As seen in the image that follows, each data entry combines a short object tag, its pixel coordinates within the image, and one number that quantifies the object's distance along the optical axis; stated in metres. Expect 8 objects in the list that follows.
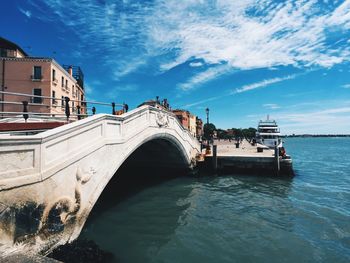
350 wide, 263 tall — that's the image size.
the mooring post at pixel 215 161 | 21.61
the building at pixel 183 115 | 69.69
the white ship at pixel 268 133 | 47.66
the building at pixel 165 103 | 57.89
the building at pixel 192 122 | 78.07
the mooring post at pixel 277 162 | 20.09
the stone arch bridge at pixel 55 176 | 5.06
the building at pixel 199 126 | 95.79
